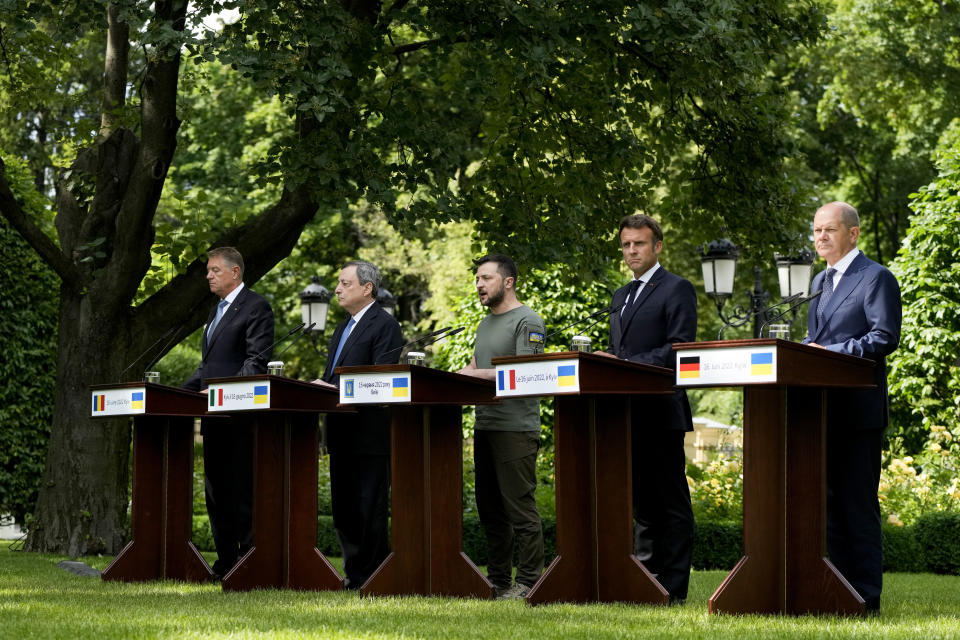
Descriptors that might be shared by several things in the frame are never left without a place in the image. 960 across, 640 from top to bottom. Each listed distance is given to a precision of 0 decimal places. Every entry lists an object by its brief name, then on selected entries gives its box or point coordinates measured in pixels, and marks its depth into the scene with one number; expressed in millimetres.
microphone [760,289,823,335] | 11505
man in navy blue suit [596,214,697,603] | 13820
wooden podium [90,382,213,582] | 17547
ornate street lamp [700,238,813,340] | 30391
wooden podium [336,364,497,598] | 14352
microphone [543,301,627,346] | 13656
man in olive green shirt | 15297
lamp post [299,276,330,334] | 35344
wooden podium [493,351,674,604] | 12883
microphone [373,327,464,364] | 14100
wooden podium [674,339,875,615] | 11859
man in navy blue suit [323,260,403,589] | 16141
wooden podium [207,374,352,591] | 15633
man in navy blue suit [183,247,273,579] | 17547
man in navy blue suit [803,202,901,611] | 12328
